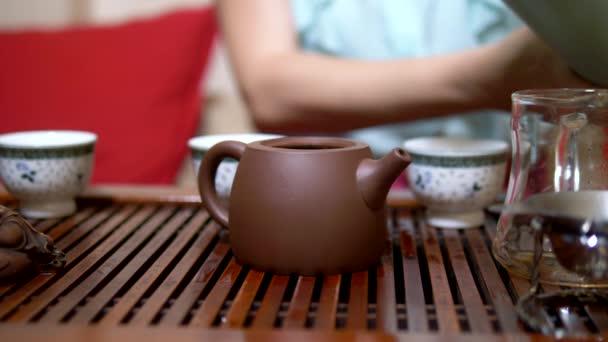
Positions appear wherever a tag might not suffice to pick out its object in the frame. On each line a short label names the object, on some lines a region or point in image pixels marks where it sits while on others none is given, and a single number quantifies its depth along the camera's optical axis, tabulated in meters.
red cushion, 1.55
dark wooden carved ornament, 0.58
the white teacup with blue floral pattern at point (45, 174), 0.80
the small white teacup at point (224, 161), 0.78
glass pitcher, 0.63
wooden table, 0.50
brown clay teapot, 0.61
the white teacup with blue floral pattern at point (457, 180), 0.77
